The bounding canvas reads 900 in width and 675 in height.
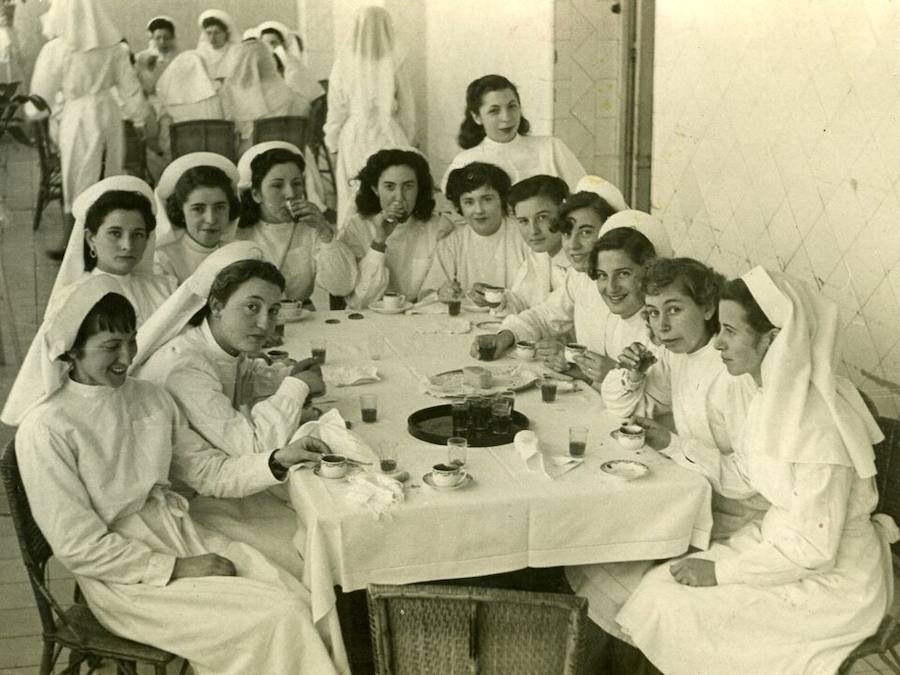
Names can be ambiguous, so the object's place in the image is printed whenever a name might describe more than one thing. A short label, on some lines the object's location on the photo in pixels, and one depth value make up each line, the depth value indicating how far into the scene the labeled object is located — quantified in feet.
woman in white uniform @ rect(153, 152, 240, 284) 17.24
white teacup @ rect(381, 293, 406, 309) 18.51
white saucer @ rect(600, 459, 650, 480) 10.64
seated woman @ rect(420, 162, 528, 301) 19.24
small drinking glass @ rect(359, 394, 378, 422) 12.32
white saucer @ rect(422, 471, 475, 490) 10.33
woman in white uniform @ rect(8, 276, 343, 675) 9.98
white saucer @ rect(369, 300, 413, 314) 18.51
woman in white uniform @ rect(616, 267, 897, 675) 9.78
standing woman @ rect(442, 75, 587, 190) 21.17
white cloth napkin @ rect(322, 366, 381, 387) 13.91
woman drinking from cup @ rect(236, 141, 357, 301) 18.63
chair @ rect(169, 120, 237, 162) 30.09
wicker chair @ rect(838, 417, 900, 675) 11.12
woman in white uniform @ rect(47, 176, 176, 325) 15.48
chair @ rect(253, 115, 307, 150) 31.68
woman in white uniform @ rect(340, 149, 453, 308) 19.48
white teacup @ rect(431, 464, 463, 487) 10.29
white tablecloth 9.89
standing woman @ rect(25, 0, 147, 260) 28.71
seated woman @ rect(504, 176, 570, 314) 17.46
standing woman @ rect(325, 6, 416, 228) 29.63
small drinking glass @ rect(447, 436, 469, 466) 10.87
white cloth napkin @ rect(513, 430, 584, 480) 10.72
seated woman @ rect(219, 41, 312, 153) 32.89
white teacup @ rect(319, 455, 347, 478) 10.59
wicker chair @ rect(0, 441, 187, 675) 9.96
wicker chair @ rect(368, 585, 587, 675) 8.07
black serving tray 11.55
